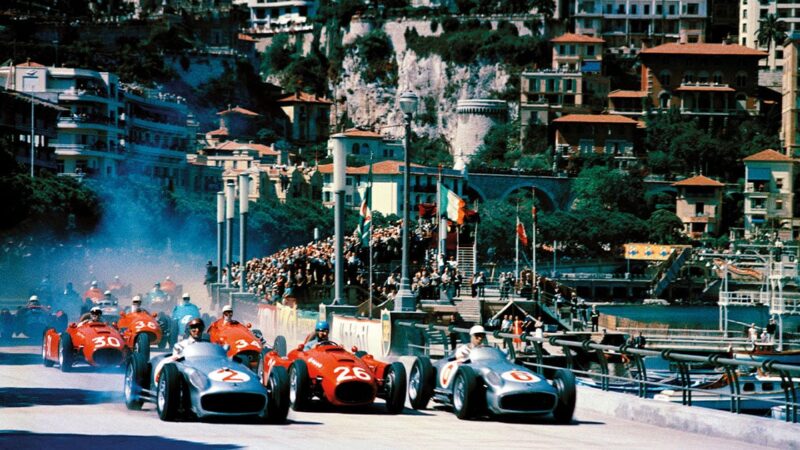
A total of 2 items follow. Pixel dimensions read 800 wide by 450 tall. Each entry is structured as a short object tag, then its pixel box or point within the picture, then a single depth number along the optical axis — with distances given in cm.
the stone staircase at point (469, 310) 8200
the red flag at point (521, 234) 8394
